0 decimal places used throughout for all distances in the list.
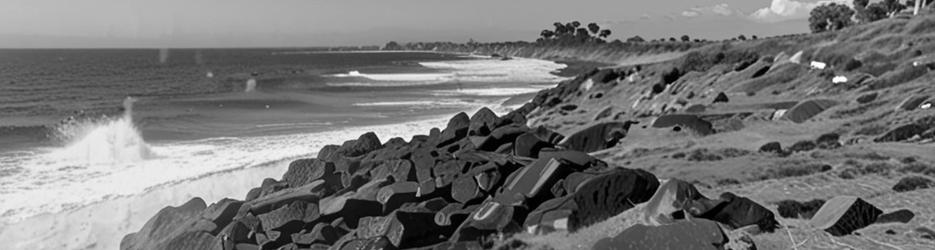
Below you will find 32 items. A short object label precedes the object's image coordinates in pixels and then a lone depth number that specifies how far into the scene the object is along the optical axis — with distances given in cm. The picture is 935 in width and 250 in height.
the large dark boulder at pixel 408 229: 1309
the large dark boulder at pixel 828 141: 1903
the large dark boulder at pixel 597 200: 1291
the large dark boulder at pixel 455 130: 2225
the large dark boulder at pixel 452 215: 1385
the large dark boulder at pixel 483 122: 2236
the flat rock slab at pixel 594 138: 2375
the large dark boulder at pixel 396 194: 1562
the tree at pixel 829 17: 9375
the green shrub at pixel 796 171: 1584
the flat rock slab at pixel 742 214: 1191
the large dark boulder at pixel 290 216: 1512
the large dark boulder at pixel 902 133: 1889
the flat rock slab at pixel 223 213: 1603
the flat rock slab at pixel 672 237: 1071
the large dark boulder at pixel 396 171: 1753
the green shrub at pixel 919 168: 1487
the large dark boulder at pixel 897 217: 1188
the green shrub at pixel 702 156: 1888
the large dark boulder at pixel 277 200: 1570
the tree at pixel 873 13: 8081
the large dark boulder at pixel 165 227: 1580
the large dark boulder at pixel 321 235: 1409
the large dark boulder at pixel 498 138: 2000
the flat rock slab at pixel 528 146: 1892
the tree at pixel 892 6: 8182
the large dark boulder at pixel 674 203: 1200
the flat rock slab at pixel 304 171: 1917
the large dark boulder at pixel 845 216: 1155
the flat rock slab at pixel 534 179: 1423
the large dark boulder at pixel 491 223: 1298
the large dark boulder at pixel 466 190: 1530
